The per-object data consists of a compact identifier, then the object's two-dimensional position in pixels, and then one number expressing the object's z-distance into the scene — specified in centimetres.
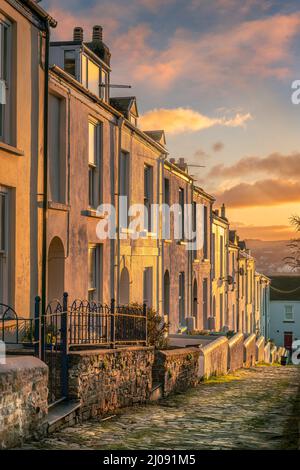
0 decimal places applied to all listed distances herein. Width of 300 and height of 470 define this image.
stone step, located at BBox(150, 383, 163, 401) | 1483
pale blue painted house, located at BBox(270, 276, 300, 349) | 7331
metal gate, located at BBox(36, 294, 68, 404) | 1070
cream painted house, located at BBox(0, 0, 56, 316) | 1219
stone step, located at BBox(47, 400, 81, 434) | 966
